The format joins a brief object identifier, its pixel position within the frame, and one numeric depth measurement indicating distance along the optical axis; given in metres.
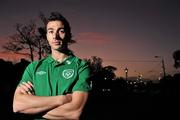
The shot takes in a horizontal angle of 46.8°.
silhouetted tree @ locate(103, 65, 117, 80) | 83.27
